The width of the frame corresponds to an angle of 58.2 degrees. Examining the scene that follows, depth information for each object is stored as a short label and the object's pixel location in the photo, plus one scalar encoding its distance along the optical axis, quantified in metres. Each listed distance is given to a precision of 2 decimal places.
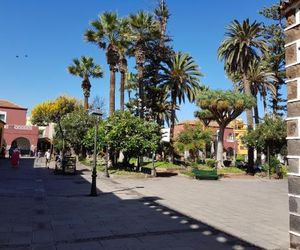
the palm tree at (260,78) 27.93
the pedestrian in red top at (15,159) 21.04
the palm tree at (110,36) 23.08
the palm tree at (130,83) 35.94
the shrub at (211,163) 26.06
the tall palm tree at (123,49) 23.24
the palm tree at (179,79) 28.75
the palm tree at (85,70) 30.24
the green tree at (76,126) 27.64
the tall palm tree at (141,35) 22.37
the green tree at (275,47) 26.92
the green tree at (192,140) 28.18
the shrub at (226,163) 29.77
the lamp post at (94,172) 10.98
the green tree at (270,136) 21.39
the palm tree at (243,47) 26.31
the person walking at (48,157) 23.25
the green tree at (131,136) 18.57
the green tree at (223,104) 23.71
